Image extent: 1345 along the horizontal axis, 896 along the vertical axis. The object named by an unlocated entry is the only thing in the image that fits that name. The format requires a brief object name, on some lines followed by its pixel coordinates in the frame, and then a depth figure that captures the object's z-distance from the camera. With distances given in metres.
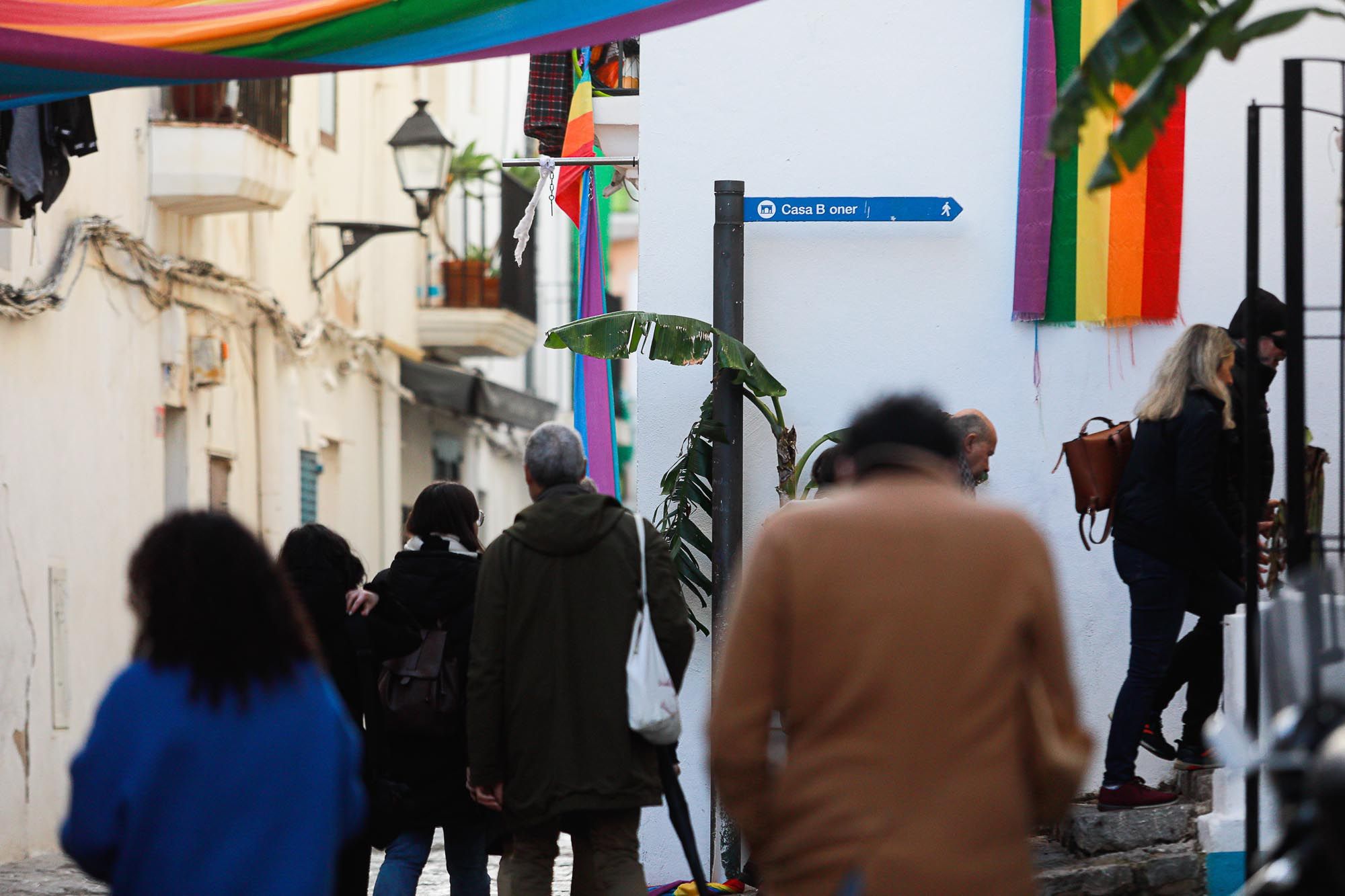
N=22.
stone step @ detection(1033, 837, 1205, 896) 13.65
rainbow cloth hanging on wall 17.11
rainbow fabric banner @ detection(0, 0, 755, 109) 13.92
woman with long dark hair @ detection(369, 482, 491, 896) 12.50
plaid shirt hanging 22.15
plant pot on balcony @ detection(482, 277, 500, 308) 41.24
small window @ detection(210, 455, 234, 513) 30.37
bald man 13.90
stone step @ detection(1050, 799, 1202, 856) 14.11
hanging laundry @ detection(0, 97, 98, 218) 20.81
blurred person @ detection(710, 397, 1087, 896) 6.89
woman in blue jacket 7.10
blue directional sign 17.07
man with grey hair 11.37
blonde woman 13.67
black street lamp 30.78
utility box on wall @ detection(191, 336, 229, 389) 29.13
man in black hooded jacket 14.09
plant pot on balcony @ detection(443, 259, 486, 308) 41.71
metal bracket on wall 33.39
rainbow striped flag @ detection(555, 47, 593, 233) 19.89
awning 41.71
